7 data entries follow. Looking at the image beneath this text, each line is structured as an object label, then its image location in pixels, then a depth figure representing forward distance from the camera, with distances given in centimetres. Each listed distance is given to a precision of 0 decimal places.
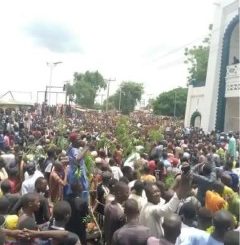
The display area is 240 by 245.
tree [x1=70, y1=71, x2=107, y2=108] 4517
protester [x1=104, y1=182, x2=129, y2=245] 314
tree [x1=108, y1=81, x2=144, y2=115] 4487
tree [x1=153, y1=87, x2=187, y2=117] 3694
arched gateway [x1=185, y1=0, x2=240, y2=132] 1808
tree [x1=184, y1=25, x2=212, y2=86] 2956
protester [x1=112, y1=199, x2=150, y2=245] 257
